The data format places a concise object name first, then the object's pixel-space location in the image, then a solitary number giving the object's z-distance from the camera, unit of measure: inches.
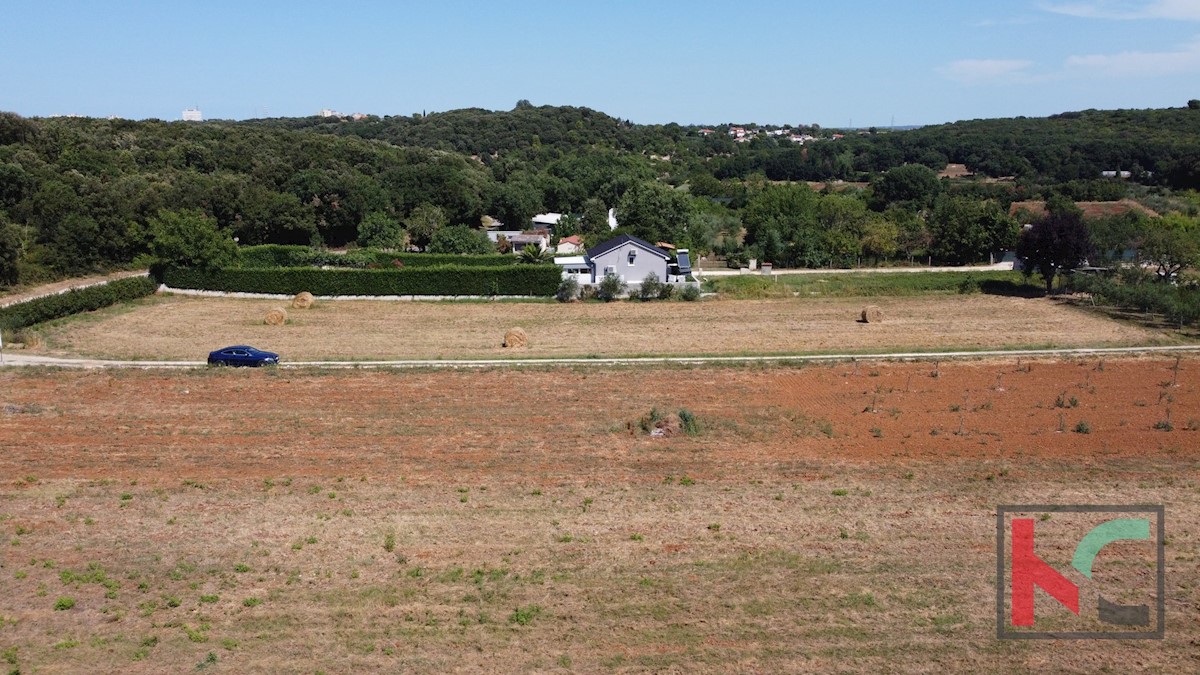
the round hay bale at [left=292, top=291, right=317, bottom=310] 1950.1
